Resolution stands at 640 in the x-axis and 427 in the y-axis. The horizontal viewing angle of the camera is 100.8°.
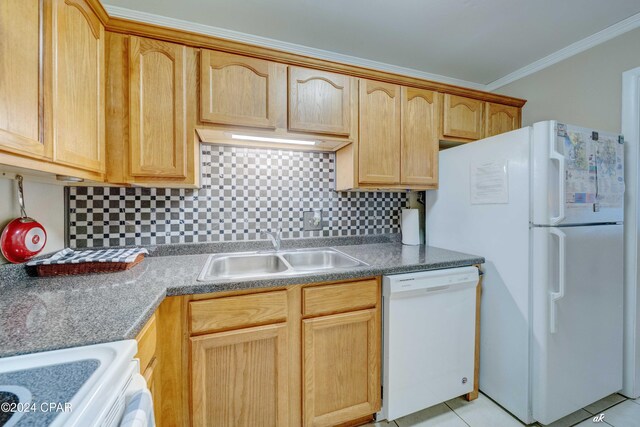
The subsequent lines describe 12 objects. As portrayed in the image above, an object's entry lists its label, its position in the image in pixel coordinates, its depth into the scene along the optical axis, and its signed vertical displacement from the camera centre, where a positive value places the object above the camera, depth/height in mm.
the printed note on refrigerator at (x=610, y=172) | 1492 +224
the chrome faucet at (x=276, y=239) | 1760 -189
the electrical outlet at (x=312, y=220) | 1912 -68
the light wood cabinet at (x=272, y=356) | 1099 -668
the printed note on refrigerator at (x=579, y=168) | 1377 +230
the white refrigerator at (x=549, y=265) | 1356 -293
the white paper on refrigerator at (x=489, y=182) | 1507 +173
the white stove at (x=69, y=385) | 436 -336
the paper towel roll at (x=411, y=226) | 1998 -117
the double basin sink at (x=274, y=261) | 1570 -321
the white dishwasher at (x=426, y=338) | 1382 -699
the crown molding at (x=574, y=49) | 1625 +1150
